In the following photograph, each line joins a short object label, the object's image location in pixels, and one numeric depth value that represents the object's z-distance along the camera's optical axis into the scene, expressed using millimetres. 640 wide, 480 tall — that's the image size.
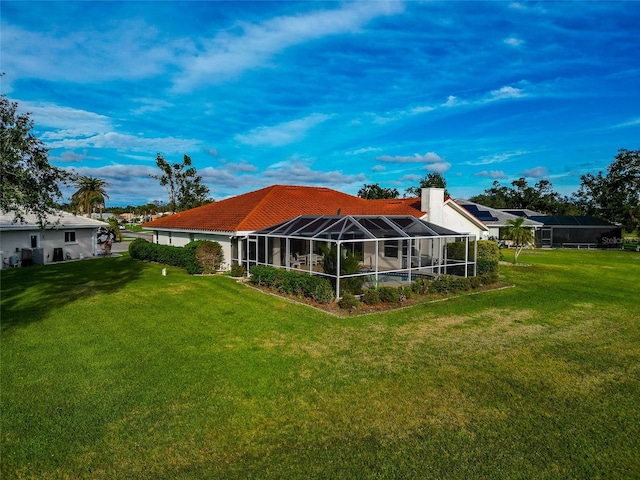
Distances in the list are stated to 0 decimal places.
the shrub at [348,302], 12970
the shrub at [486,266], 18500
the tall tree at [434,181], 54119
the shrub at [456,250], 20031
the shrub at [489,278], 17612
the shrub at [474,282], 16792
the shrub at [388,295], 13812
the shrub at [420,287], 15203
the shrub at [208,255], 20297
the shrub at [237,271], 19484
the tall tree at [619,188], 47906
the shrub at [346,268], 14336
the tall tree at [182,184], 39250
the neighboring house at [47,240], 23078
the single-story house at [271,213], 20828
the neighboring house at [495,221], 38688
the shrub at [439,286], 15578
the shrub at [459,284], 15914
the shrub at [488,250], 21234
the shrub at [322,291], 13641
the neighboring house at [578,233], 39750
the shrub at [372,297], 13516
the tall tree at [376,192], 57906
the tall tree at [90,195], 52938
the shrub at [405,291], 14297
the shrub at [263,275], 16156
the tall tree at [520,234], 24594
